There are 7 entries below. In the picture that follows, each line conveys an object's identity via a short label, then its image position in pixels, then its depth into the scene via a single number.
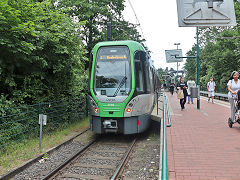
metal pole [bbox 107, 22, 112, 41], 13.60
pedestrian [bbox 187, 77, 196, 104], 14.31
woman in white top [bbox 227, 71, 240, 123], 7.40
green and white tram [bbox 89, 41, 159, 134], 7.48
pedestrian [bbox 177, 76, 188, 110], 12.43
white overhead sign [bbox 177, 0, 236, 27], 5.57
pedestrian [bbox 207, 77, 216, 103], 15.52
